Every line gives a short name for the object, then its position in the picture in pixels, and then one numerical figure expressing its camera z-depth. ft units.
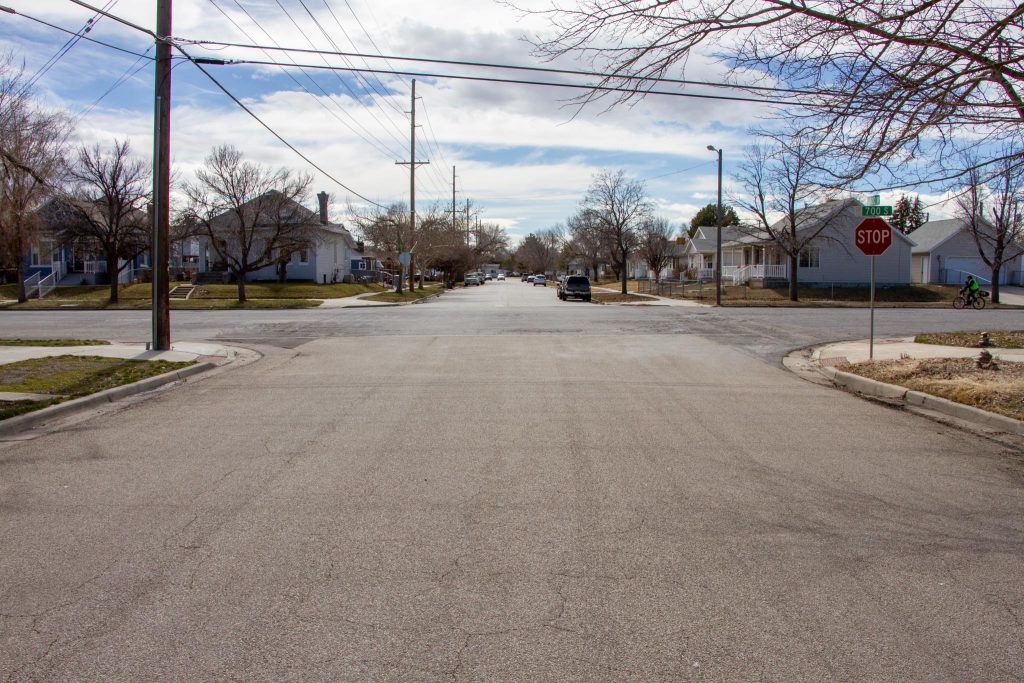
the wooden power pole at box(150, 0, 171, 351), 54.29
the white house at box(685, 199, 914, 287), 183.07
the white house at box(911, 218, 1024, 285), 203.92
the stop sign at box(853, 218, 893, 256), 51.85
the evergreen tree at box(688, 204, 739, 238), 368.48
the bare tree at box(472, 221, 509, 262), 379.35
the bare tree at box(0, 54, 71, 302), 45.16
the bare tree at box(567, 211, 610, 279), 194.49
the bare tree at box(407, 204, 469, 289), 213.25
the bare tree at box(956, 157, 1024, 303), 130.71
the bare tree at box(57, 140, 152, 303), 142.31
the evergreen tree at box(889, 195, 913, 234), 254.80
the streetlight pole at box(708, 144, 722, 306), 140.10
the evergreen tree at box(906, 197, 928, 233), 266.81
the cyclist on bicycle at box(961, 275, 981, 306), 129.70
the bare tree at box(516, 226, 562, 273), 609.01
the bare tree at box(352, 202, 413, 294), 197.67
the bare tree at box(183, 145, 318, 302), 142.00
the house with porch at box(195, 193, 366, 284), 183.21
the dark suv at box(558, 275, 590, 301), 168.20
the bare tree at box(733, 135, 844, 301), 155.84
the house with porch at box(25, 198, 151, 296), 147.33
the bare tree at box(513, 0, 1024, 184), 29.07
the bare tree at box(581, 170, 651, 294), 187.32
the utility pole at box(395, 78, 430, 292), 180.45
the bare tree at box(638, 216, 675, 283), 247.15
